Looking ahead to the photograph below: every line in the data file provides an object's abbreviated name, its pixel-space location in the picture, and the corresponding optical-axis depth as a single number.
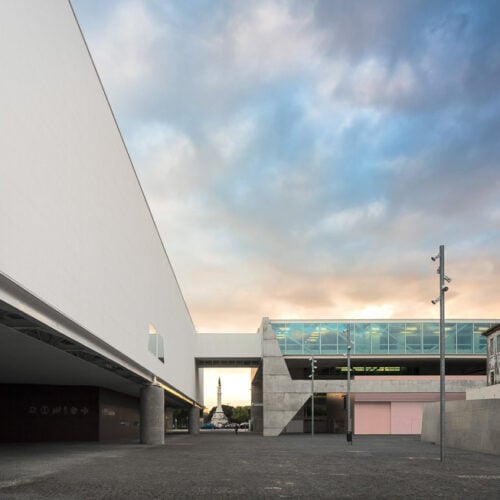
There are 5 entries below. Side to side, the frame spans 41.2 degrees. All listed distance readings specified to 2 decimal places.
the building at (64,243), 15.62
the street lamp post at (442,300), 27.88
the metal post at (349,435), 44.48
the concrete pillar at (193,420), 81.75
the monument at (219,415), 167.12
